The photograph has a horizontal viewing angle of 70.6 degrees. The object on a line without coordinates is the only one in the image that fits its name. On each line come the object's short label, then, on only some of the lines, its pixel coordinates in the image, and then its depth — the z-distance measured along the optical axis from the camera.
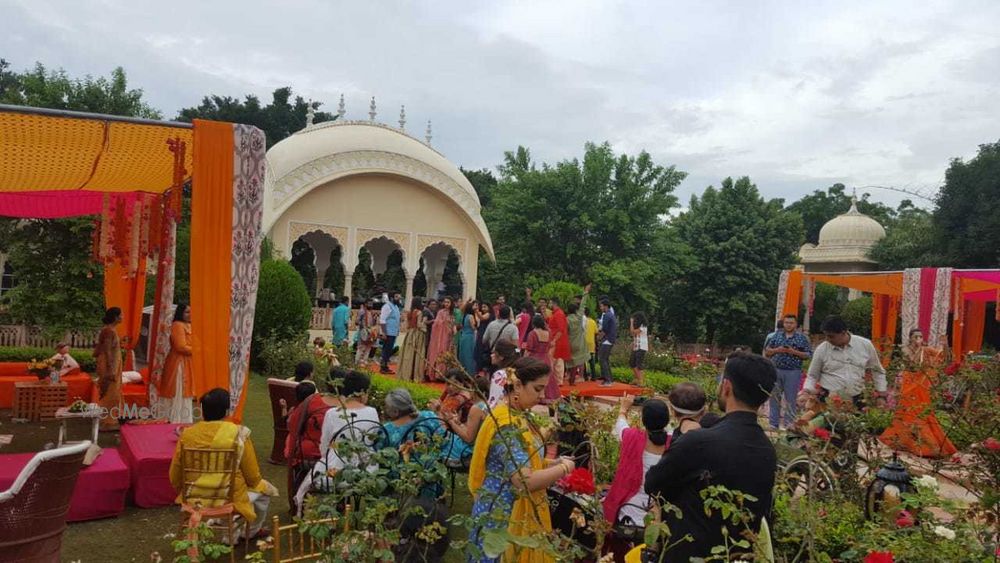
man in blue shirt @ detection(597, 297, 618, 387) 10.65
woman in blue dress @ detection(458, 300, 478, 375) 10.46
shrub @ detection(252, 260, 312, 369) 11.73
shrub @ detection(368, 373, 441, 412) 8.13
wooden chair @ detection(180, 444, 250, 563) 3.68
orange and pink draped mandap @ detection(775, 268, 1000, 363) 10.76
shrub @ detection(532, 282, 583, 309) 14.99
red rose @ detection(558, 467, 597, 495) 2.19
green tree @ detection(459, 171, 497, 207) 30.45
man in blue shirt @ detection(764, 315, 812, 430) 7.26
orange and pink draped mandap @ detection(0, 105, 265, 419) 4.68
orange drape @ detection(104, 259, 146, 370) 8.31
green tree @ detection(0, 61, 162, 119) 13.24
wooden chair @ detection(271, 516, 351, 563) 3.41
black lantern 3.36
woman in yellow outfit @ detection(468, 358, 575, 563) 2.46
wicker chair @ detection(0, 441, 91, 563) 2.81
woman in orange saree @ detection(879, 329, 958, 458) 3.50
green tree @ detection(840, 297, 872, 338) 20.84
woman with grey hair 3.43
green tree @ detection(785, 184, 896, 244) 41.34
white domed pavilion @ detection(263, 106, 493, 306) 16.61
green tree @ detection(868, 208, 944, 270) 20.80
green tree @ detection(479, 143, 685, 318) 19.70
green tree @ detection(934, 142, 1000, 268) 19.00
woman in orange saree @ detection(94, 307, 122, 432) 6.56
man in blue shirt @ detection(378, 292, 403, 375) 11.49
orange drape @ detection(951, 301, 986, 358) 14.04
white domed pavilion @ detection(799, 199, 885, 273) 25.72
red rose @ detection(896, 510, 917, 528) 2.66
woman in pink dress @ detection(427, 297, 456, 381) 10.95
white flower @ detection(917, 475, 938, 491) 2.58
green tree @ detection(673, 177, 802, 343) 20.83
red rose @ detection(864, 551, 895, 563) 1.69
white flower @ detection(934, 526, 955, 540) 2.10
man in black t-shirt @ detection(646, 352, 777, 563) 2.06
